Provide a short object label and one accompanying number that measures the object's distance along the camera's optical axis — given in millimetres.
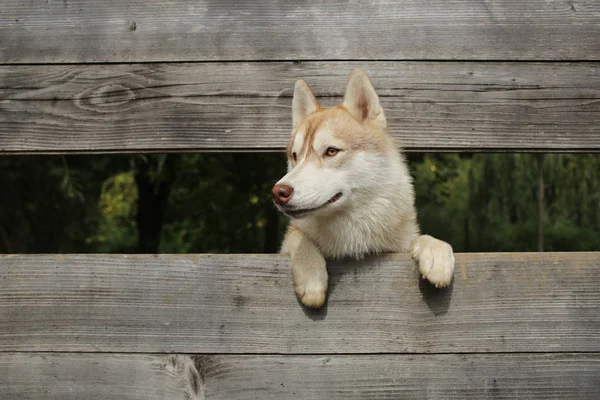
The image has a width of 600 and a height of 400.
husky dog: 2145
